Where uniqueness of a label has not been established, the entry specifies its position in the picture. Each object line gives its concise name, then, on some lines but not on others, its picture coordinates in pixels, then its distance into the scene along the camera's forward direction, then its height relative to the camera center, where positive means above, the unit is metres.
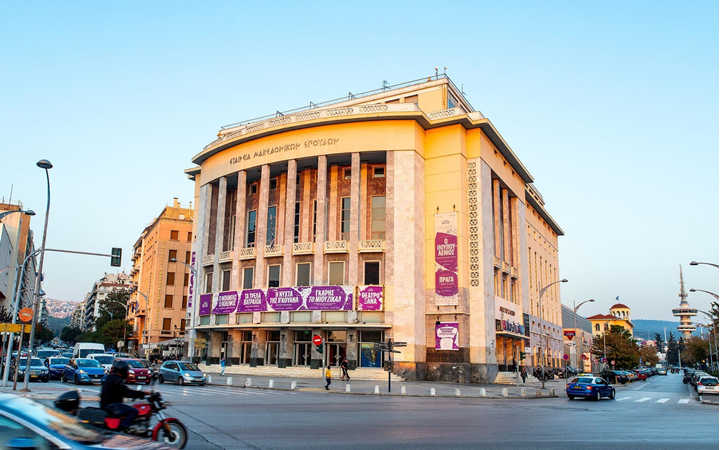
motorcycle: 8.83 -1.46
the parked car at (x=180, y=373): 34.06 -2.49
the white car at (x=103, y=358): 37.88 -1.84
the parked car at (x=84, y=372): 31.39 -2.30
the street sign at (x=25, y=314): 25.20 +0.60
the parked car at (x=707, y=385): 35.65 -2.90
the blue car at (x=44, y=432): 5.40 -0.97
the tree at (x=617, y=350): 91.00 -2.05
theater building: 45.94 +7.52
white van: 43.50 -1.47
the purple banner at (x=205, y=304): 53.97 +2.46
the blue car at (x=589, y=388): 33.19 -2.94
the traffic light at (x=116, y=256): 30.97 +3.85
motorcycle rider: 9.66 -1.11
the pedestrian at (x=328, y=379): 33.21 -2.61
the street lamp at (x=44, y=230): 24.86 +4.46
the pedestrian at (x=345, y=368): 39.77 -2.38
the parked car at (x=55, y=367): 36.78 -2.37
